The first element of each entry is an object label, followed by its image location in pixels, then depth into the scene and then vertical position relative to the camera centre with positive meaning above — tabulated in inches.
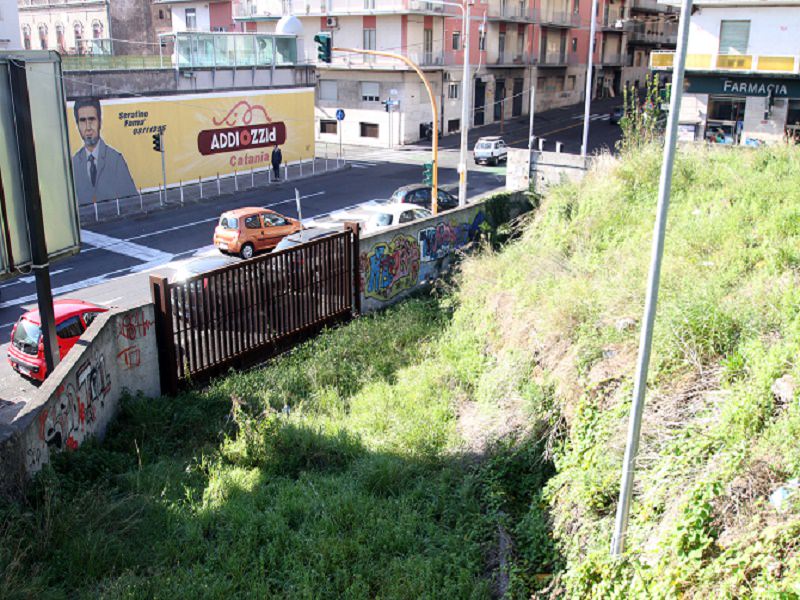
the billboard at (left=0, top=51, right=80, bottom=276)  367.6 -48.9
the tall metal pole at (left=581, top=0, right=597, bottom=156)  1226.0 -43.2
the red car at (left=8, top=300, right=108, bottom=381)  515.2 -182.1
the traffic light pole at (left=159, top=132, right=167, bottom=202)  1293.1 -154.5
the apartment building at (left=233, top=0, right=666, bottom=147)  1894.7 +47.2
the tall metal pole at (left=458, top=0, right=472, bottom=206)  966.4 -80.9
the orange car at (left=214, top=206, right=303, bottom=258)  895.1 -190.3
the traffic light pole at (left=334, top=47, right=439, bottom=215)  912.3 -140.5
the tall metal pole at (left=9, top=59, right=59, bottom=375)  362.0 -66.4
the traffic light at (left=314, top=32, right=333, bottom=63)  844.6 +31.3
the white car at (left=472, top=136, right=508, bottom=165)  1590.8 -160.2
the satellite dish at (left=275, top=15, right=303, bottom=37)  1539.4 +98.0
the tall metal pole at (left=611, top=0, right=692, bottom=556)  204.7 -66.5
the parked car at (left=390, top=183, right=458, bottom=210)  997.2 -162.7
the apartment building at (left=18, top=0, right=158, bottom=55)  2210.9 +147.6
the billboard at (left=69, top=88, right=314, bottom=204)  1171.9 -112.4
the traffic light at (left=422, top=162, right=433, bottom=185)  991.9 -132.7
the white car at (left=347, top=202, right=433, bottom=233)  850.1 -160.8
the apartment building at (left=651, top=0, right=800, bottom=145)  1306.6 +12.2
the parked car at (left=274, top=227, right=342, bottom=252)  687.6 -152.8
